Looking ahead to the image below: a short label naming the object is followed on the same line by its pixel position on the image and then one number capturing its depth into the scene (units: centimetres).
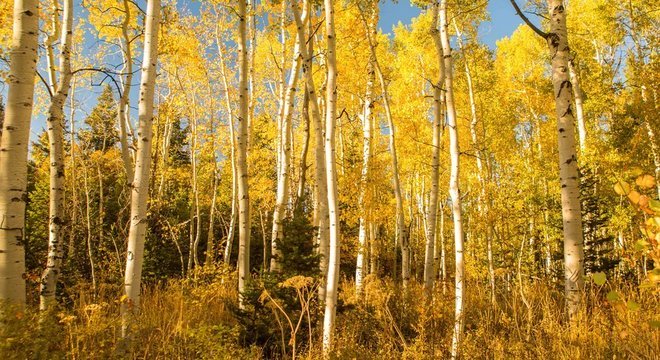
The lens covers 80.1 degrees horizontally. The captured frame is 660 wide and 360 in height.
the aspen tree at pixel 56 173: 457
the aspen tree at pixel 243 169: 576
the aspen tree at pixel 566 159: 369
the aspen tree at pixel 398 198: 757
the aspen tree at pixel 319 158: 498
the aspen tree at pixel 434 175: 645
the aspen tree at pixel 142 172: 366
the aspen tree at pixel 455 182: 388
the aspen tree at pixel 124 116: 636
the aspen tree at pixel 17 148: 309
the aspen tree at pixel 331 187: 400
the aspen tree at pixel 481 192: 909
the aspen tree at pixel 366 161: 884
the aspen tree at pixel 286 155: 676
